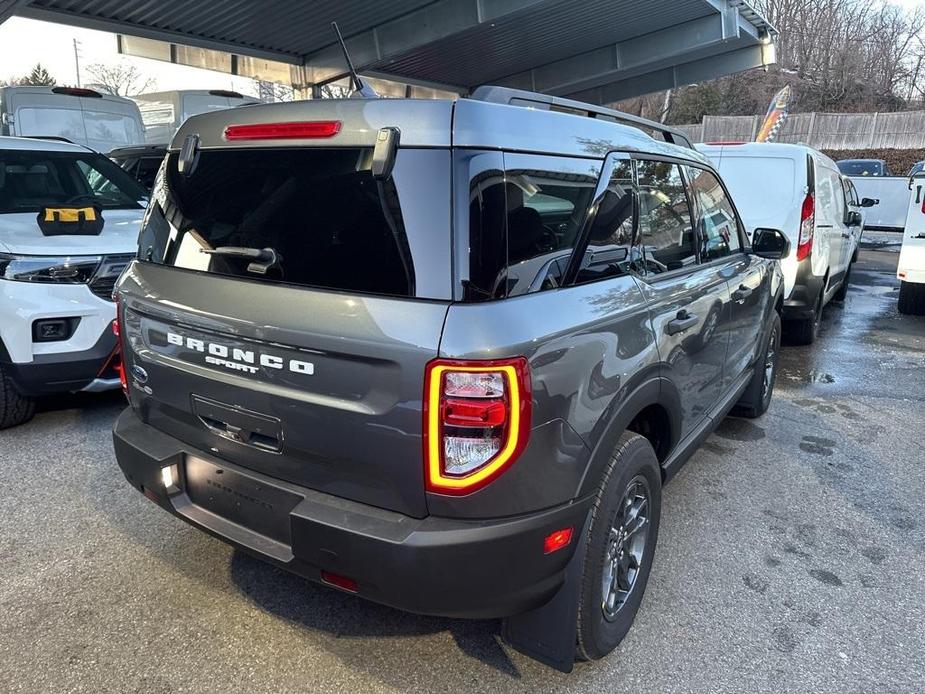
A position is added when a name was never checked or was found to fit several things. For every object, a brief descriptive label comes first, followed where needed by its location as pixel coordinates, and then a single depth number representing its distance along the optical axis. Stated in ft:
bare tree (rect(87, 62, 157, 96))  140.26
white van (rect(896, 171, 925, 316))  25.07
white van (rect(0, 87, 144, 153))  32.23
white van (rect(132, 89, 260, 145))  41.29
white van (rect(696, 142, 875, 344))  21.27
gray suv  6.39
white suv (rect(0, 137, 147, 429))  13.80
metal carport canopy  36.40
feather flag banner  59.93
